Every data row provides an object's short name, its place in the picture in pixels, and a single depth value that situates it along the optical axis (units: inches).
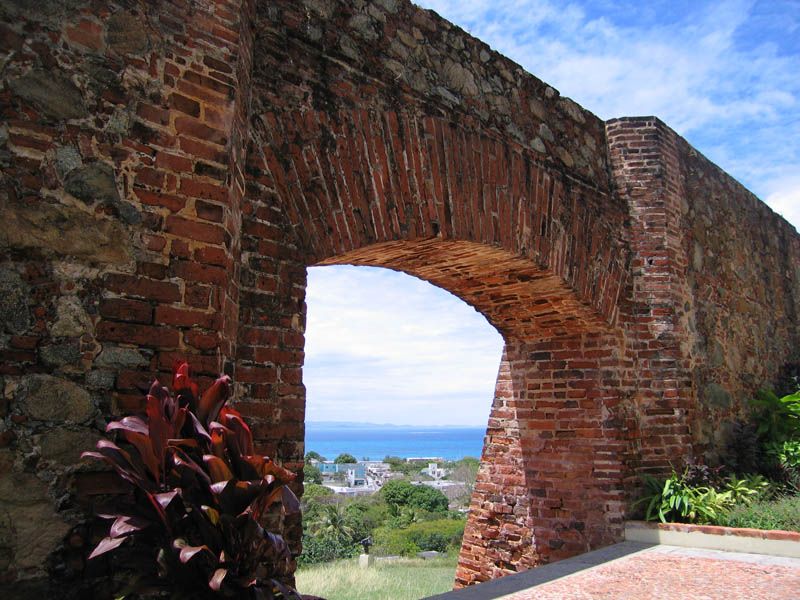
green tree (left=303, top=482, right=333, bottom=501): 1350.9
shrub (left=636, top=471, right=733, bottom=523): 233.0
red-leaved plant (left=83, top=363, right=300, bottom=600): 88.3
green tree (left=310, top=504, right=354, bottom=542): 1097.9
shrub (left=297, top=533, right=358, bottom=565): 975.3
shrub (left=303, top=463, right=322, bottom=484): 1846.2
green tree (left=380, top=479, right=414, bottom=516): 1321.7
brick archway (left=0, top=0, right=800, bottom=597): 103.9
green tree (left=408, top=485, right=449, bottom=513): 1307.8
